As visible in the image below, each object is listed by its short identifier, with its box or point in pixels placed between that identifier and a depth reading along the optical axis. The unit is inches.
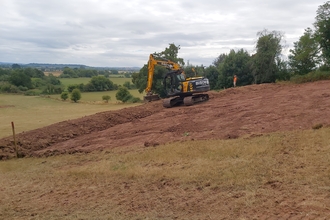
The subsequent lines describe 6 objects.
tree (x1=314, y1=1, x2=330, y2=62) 1059.2
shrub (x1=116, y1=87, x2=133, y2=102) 2151.6
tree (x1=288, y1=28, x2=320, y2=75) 1172.7
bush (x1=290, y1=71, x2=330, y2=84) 981.4
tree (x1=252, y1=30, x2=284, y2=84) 1390.3
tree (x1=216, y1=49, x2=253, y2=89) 1589.7
